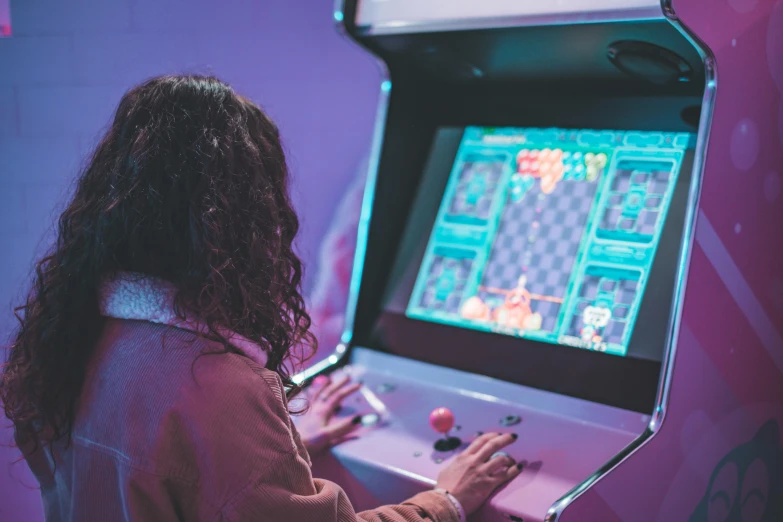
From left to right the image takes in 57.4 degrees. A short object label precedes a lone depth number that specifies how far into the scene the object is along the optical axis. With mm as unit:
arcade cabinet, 1247
